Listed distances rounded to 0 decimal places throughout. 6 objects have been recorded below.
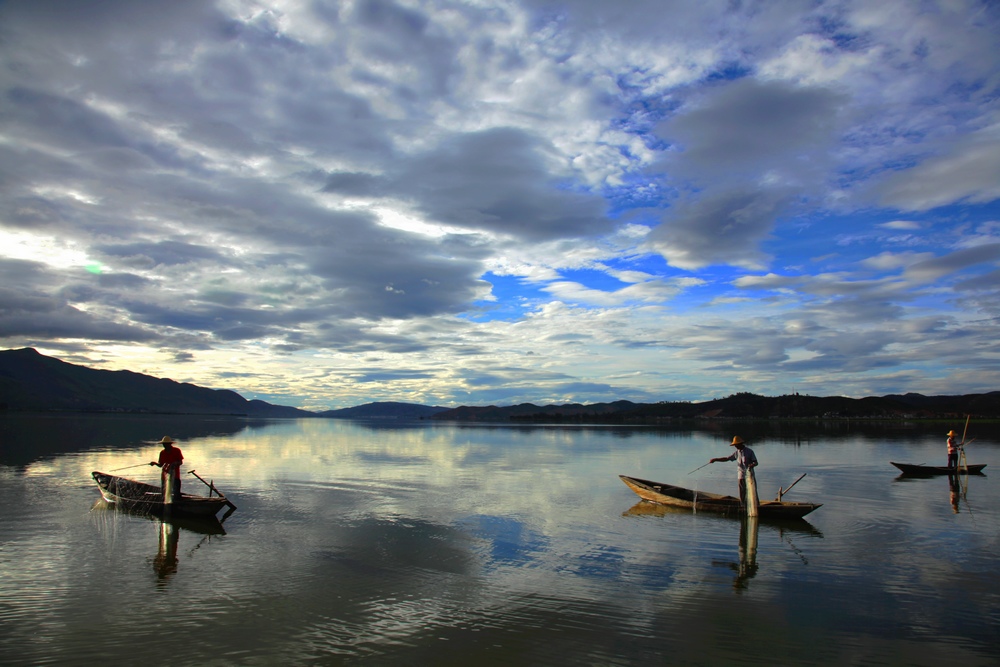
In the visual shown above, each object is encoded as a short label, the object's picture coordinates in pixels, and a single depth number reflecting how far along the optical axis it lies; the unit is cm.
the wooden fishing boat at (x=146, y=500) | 1733
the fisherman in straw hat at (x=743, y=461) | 1777
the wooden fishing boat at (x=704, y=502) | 1766
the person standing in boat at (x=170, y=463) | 1734
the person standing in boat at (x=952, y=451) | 2870
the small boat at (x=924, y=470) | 2980
